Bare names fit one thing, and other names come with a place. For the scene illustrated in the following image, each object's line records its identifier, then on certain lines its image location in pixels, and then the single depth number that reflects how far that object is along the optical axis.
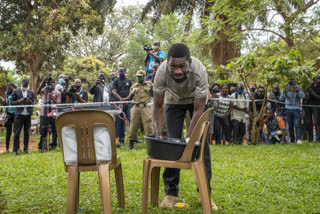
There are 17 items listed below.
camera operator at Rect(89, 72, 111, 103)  11.86
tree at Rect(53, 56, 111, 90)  32.12
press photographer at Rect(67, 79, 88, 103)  11.02
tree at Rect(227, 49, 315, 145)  10.41
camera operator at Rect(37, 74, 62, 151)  10.55
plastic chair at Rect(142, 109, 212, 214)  3.70
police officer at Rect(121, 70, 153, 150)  10.06
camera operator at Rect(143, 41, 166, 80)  10.80
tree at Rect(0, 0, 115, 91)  16.58
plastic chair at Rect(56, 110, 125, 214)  3.86
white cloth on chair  3.90
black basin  3.72
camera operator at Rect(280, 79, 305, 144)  11.22
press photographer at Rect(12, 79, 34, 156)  10.22
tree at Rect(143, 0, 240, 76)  15.34
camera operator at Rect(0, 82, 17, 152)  10.77
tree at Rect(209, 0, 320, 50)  12.81
